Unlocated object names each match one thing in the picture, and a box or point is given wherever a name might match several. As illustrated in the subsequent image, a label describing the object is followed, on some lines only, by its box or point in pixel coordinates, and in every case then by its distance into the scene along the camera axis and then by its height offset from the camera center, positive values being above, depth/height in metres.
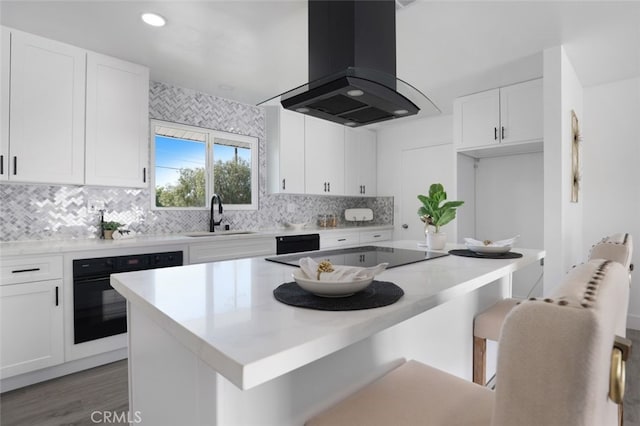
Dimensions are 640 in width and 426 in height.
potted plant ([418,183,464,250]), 2.14 +0.02
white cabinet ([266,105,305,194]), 4.02 +0.77
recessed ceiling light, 2.22 +1.30
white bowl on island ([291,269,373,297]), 0.92 -0.19
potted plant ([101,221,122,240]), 2.85 -0.11
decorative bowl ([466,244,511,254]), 1.87 -0.19
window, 3.41 +0.52
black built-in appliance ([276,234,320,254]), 3.59 -0.30
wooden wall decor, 3.02 +0.54
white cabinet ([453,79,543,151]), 3.21 +1.00
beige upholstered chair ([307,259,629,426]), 0.50 -0.21
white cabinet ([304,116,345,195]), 4.31 +0.77
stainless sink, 3.34 -0.19
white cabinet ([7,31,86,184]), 2.36 +0.75
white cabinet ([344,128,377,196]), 4.83 +0.79
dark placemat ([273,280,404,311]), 0.89 -0.23
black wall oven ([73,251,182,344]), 2.42 -0.60
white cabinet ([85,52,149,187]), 2.69 +0.76
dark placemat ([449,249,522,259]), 1.82 -0.21
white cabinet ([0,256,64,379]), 2.16 -0.65
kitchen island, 0.67 -0.26
